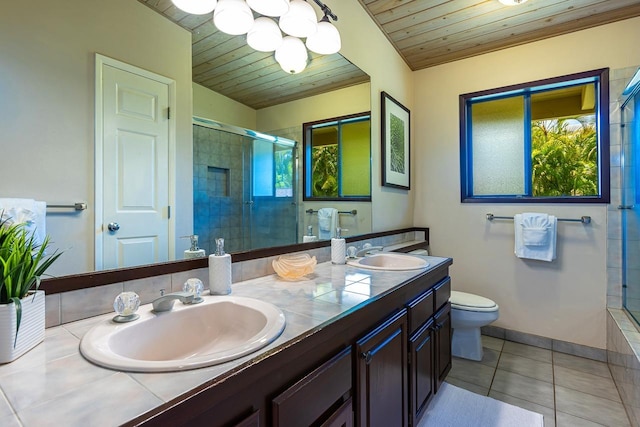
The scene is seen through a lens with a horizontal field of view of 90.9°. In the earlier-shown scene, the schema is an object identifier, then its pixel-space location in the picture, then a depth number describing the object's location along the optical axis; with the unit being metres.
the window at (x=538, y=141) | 2.35
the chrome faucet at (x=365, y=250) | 1.95
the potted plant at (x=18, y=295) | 0.63
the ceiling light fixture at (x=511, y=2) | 2.00
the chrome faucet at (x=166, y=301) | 0.89
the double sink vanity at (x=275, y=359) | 0.53
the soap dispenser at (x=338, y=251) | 1.74
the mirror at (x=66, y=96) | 0.78
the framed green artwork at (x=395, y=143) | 2.48
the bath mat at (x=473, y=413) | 1.64
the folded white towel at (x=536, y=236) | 2.38
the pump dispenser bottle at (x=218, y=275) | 1.09
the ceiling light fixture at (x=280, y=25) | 1.31
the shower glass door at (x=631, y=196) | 2.02
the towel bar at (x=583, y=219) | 2.31
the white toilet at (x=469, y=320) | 2.16
